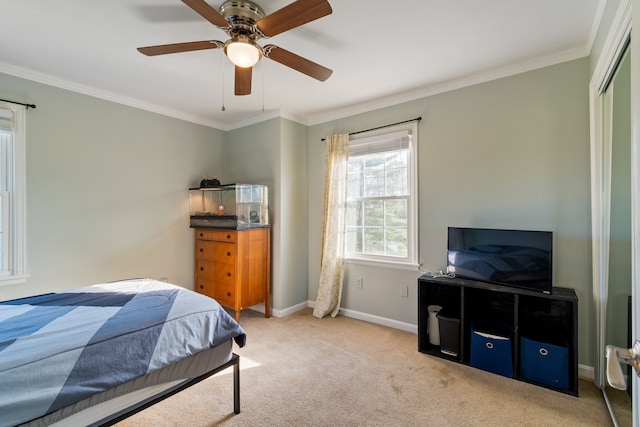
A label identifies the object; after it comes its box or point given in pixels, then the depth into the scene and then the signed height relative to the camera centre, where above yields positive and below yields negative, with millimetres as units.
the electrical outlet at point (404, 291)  3168 -859
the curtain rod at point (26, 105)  2534 +946
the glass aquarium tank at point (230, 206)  3460 +64
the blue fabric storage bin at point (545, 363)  2086 -1102
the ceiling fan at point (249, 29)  1495 +1008
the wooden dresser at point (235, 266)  3307 -642
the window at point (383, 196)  3137 +163
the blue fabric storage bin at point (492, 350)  2293 -1100
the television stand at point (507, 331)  2109 -971
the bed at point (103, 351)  1163 -654
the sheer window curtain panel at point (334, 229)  3537 -217
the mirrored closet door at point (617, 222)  1592 -75
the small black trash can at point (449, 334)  2547 -1070
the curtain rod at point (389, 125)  3062 +938
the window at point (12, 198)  2547 +124
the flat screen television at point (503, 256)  2213 -371
